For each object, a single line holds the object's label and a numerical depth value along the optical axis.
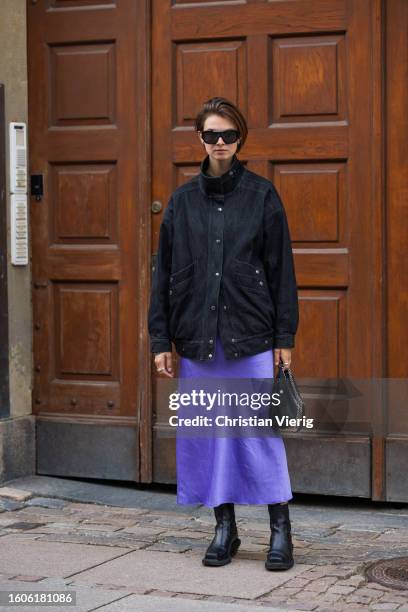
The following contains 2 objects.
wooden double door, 7.23
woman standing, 5.93
